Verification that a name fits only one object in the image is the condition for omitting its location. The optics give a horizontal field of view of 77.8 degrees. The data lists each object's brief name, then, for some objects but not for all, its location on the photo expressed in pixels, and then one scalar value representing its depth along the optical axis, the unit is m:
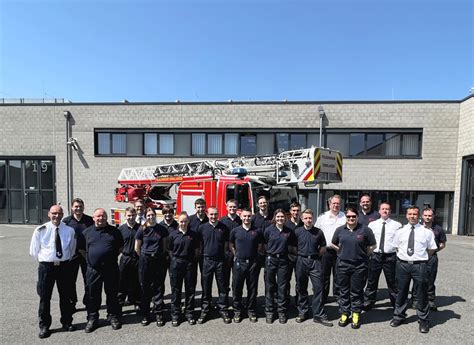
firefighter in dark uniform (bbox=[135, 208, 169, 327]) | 4.46
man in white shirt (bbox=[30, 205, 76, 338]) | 4.13
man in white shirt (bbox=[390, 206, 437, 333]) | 4.33
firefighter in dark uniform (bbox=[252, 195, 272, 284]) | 5.42
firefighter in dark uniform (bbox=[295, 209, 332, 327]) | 4.50
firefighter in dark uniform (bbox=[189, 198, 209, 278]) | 5.02
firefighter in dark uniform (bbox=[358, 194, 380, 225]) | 5.47
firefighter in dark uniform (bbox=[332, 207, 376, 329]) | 4.39
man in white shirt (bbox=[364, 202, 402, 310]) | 5.00
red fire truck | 8.01
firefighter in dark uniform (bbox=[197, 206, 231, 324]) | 4.59
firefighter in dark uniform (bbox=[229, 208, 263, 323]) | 4.57
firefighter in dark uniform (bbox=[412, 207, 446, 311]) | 4.73
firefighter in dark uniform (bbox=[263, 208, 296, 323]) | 4.56
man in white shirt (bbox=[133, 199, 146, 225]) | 5.39
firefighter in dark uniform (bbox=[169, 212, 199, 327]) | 4.46
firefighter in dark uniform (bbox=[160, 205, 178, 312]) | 4.73
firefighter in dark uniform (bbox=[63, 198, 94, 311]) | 4.64
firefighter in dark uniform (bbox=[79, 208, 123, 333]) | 4.24
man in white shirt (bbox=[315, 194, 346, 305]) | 4.93
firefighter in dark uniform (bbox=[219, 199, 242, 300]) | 4.81
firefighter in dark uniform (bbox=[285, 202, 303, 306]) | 4.91
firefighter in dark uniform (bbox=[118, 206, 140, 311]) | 4.91
